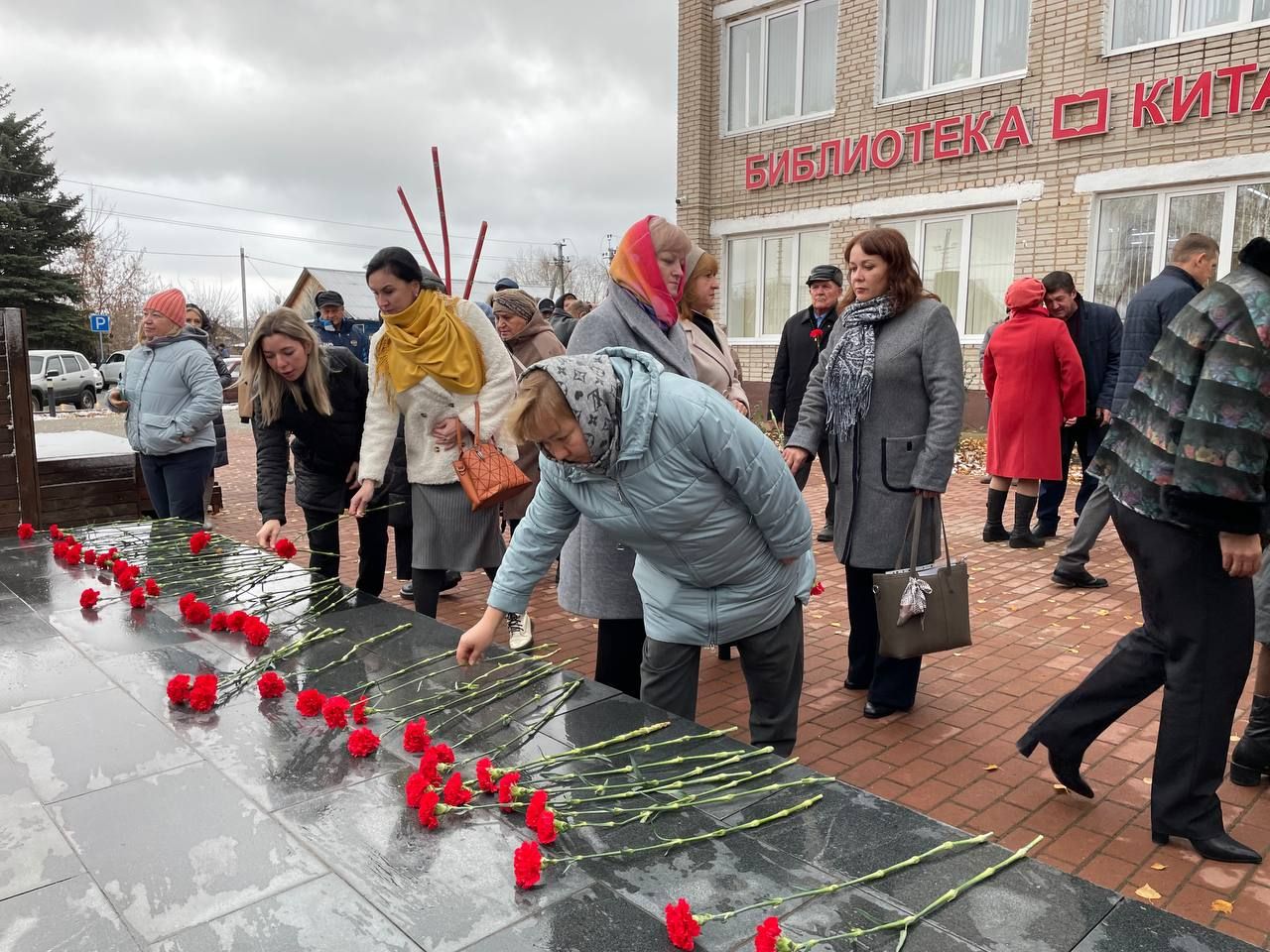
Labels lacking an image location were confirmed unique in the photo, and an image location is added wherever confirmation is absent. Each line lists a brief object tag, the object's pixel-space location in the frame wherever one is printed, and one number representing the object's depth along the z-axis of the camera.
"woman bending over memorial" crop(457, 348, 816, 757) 2.14
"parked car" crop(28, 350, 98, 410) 25.81
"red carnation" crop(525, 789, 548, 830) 1.75
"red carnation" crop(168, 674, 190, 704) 2.43
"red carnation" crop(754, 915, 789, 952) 1.37
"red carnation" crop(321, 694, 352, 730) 2.21
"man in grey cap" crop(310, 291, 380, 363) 8.63
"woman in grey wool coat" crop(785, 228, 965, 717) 3.44
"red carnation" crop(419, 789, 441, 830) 1.81
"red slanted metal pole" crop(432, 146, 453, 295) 4.01
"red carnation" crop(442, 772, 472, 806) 1.86
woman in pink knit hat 5.33
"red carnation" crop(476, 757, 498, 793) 1.95
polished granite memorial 1.51
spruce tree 33.53
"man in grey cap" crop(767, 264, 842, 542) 6.18
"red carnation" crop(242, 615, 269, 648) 2.89
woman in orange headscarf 2.97
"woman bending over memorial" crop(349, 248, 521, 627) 3.75
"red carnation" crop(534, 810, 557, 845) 1.70
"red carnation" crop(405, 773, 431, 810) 1.84
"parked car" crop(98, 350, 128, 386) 29.91
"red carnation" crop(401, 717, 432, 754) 2.06
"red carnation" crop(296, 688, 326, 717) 2.26
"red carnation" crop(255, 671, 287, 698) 2.44
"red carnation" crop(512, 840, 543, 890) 1.57
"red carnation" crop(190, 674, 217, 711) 2.41
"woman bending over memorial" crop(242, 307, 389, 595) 4.03
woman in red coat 6.35
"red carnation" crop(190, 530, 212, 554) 4.05
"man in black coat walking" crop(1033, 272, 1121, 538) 6.66
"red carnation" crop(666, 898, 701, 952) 1.41
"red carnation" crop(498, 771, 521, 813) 1.88
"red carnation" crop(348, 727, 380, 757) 2.09
